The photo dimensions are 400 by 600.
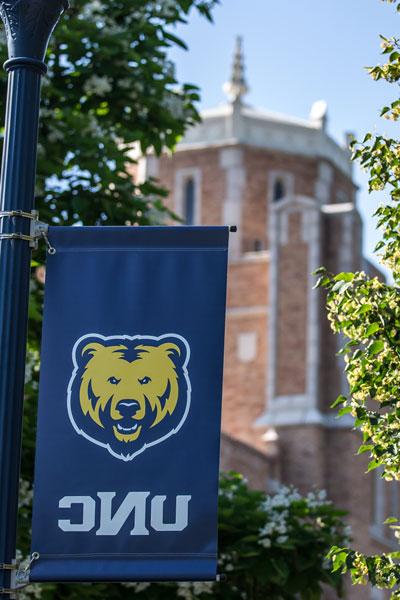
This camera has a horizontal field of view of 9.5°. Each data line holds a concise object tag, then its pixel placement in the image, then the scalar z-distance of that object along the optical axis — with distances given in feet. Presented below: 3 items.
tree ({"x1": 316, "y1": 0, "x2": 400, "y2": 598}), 41.02
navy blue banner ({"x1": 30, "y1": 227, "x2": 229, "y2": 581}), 29.46
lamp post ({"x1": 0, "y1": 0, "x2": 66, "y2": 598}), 29.01
